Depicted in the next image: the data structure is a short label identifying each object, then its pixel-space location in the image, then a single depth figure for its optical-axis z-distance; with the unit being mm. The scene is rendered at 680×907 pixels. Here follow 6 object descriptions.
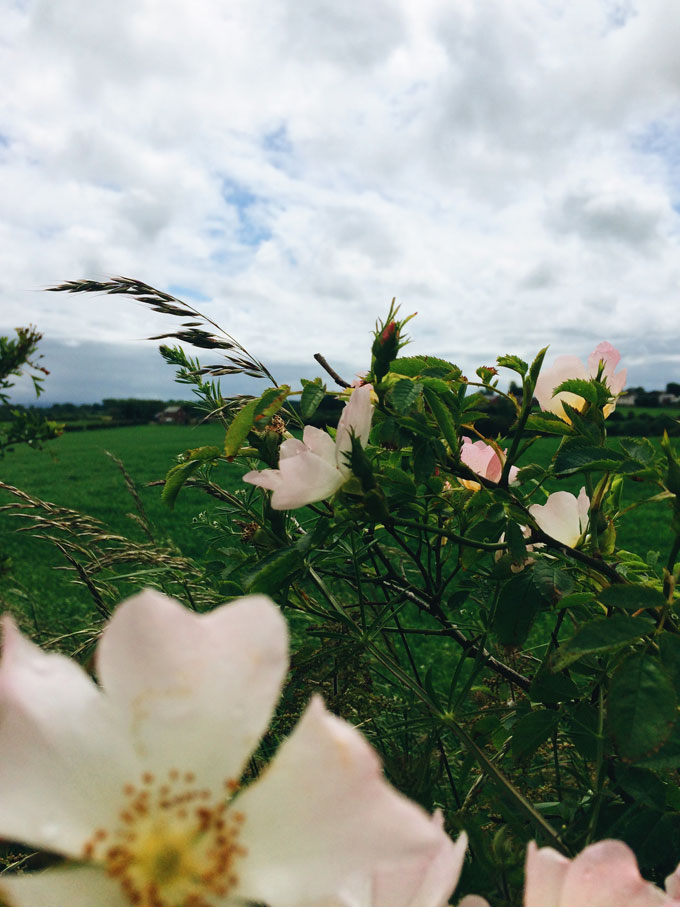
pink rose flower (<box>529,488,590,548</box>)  619
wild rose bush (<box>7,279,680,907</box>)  141
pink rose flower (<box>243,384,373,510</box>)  176
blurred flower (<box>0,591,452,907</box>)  74
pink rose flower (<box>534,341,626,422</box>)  611
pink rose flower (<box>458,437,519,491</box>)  635
